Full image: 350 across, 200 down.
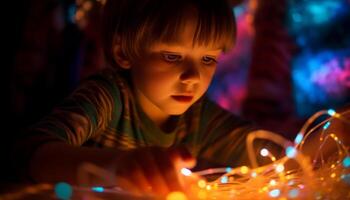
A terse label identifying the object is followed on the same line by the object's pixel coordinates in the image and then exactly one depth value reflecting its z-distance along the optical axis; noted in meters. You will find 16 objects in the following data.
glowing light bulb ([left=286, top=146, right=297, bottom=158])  0.50
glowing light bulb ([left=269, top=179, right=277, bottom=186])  0.60
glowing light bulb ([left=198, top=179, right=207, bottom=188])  0.56
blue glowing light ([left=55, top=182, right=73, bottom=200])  0.48
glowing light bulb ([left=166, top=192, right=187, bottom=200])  0.48
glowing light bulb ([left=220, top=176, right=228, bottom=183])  0.66
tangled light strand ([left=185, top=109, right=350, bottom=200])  0.55
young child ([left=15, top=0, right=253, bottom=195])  0.54
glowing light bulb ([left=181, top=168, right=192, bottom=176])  0.56
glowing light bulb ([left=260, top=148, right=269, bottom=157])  0.84
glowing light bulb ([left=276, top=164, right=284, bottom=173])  0.61
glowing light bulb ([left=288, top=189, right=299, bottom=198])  0.53
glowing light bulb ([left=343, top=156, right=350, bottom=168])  0.59
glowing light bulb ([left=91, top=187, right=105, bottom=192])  0.52
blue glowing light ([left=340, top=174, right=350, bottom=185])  0.57
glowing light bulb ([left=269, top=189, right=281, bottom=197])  0.55
